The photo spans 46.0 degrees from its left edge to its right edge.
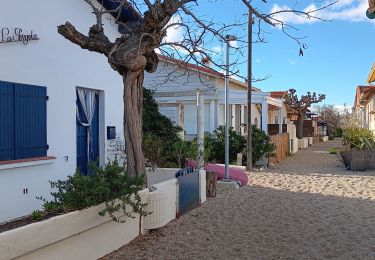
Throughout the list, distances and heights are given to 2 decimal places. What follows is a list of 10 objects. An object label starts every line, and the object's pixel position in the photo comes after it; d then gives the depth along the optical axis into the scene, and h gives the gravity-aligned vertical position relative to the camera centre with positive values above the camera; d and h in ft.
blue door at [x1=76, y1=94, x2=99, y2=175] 30.25 -0.59
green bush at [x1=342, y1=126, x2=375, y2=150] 53.52 -0.69
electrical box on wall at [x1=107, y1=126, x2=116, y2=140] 32.45 +0.10
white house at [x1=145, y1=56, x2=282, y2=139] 61.77 +4.67
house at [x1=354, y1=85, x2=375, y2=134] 70.73 +5.15
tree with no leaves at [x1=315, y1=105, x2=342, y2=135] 201.12 +9.41
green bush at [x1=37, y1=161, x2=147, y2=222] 15.83 -2.20
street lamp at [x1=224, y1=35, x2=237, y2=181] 38.08 -0.49
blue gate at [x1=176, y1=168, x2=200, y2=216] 25.13 -3.41
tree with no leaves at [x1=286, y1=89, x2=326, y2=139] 120.99 +8.58
